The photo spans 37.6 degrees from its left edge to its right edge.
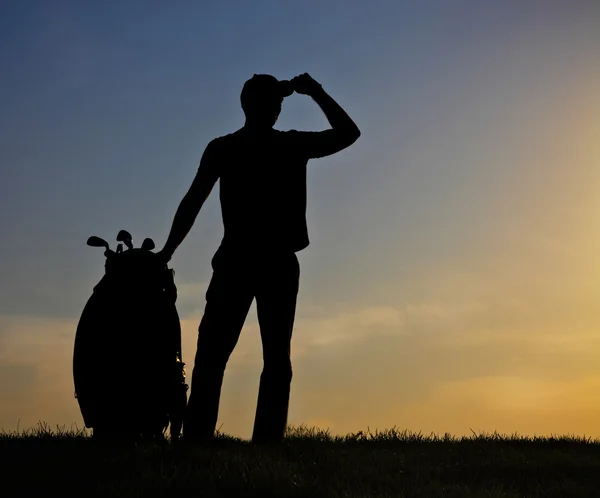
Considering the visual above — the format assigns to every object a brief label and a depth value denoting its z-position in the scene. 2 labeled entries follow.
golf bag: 7.96
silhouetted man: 7.86
